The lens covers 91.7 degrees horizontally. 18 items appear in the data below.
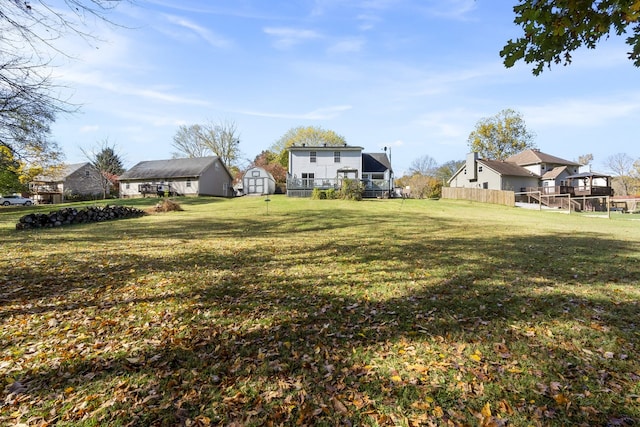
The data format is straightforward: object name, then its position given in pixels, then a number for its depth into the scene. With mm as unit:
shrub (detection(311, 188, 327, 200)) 30797
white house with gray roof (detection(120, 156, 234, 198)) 41125
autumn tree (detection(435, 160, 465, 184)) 72306
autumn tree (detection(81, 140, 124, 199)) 34688
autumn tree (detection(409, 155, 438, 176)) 79500
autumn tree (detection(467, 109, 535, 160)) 51812
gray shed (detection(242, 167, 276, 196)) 43625
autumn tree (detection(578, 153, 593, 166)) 65125
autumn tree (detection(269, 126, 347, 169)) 59081
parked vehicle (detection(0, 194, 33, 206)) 38250
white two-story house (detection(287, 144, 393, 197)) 37594
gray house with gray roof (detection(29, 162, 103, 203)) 42000
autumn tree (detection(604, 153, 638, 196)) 54356
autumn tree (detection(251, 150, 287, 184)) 52438
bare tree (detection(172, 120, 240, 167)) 53681
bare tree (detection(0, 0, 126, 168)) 5836
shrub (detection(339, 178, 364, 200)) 29875
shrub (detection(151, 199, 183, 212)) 23133
